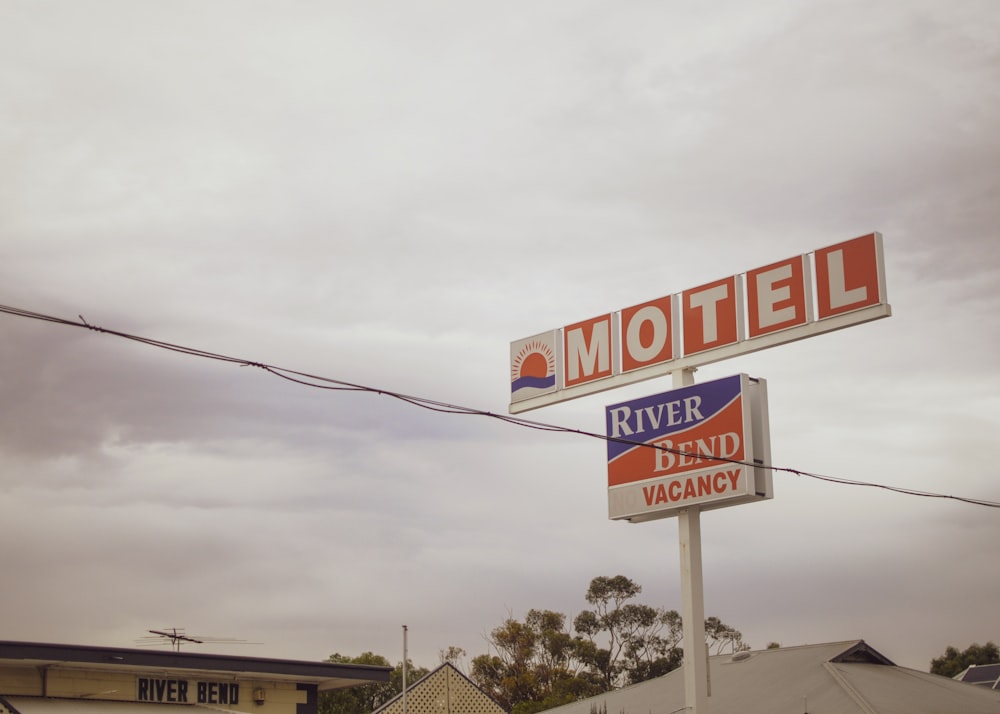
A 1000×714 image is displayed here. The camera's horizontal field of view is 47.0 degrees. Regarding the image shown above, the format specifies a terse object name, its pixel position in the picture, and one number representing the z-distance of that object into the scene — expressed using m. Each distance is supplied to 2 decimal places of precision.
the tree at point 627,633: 63.84
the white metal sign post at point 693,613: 21.36
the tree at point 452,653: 68.00
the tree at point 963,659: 70.66
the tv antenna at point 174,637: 22.98
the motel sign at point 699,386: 20.95
